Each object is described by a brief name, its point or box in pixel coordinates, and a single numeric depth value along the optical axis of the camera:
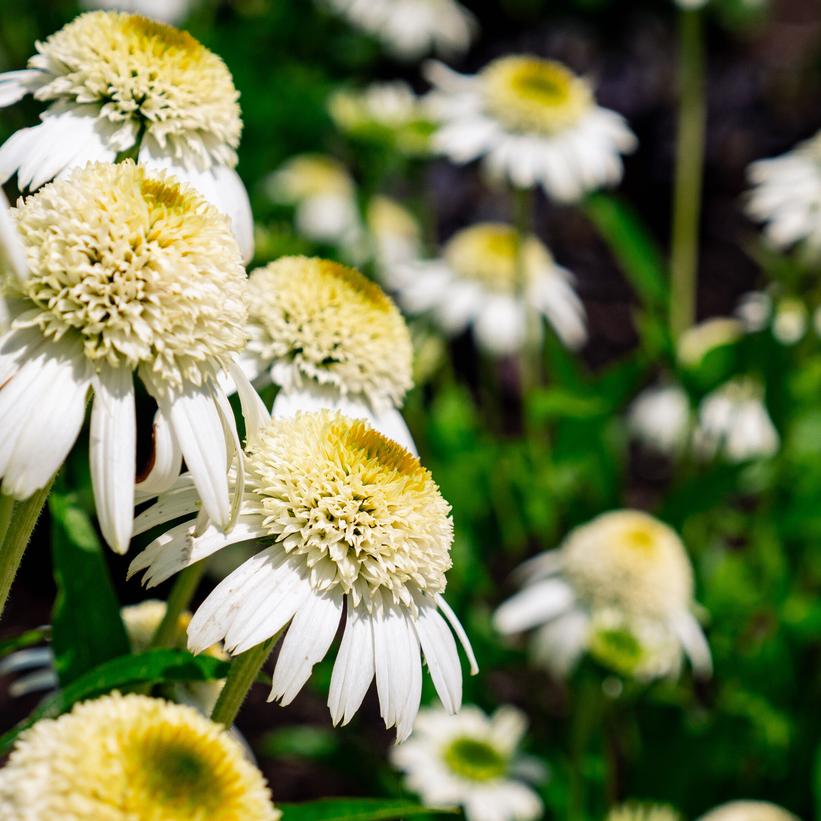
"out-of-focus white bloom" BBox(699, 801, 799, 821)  0.85
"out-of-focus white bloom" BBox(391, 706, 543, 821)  0.88
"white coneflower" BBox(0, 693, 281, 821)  0.56
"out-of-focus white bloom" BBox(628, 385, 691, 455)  1.48
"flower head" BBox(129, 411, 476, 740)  0.60
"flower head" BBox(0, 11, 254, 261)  0.65
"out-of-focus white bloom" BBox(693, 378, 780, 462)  1.25
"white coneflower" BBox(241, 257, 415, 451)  0.68
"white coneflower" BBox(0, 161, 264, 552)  0.58
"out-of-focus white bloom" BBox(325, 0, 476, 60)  1.68
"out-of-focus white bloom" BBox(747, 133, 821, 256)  1.06
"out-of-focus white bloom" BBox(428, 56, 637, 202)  1.03
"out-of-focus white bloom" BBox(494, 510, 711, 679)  0.90
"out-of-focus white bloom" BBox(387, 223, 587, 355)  1.25
